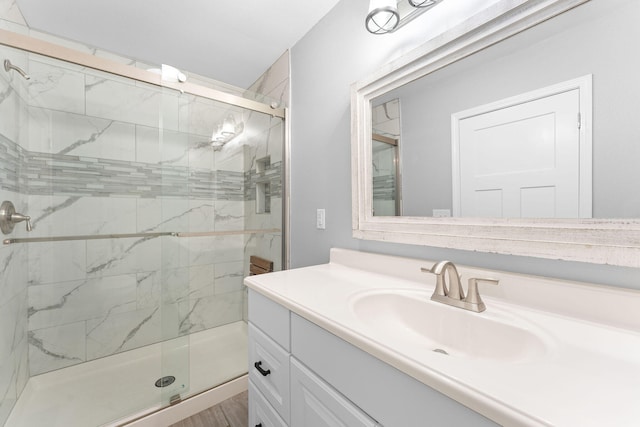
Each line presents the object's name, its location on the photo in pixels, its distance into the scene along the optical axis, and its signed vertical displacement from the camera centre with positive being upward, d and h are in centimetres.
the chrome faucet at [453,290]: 72 -24
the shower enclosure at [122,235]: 133 -15
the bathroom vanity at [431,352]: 38 -28
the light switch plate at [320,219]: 148 -5
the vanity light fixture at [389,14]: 100 +78
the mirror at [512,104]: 61 +28
